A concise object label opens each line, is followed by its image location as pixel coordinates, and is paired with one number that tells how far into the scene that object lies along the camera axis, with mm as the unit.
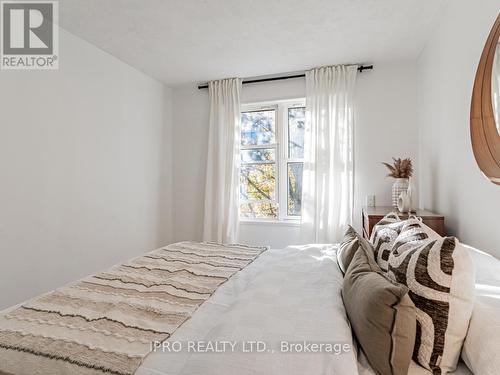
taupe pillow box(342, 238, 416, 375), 760
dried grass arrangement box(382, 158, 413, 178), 2693
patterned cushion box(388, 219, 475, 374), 791
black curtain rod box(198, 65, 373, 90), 3172
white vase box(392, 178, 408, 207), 2663
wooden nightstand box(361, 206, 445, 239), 1982
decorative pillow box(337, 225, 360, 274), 1369
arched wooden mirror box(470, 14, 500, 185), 1356
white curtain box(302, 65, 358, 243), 3191
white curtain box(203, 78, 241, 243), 3609
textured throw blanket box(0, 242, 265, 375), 834
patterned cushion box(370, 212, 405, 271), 1212
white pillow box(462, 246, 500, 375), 693
